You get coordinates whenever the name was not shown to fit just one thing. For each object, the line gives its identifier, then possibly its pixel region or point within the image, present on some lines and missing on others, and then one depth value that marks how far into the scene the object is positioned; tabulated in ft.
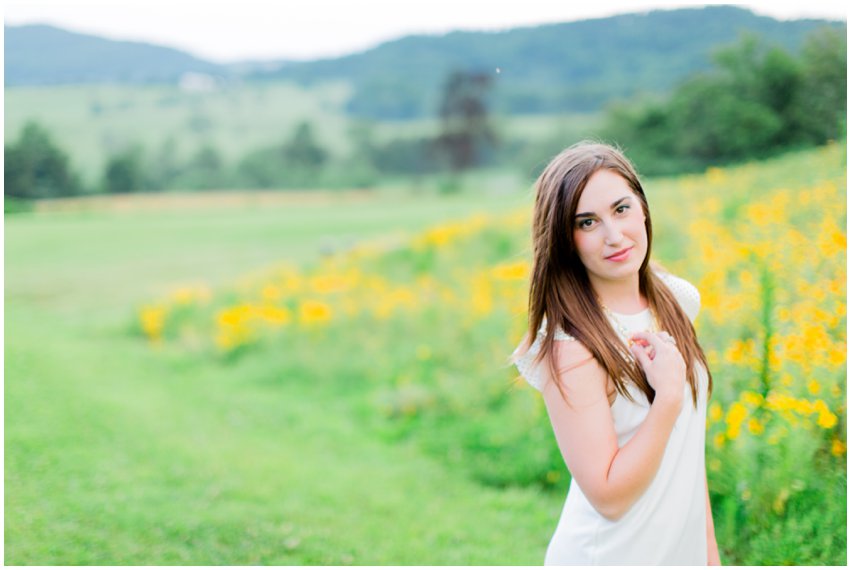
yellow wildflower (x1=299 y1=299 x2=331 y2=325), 21.42
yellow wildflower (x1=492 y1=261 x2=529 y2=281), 19.24
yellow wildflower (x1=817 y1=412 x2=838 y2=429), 8.29
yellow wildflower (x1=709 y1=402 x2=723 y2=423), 9.83
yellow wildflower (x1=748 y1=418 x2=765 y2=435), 9.04
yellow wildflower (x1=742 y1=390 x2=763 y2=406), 9.25
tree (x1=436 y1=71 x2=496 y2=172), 51.34
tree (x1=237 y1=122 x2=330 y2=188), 60.29
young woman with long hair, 5.14
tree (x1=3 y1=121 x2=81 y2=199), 35.40
